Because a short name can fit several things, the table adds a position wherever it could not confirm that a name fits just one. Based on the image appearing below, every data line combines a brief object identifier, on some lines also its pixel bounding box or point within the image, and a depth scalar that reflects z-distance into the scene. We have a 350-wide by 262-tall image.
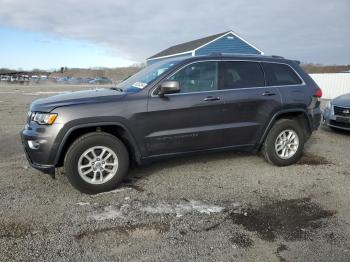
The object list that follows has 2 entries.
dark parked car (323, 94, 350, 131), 8.71
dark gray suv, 4.46
